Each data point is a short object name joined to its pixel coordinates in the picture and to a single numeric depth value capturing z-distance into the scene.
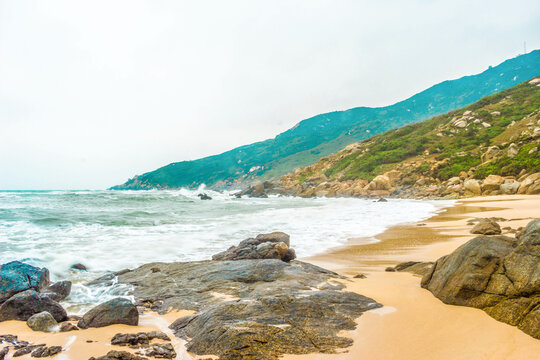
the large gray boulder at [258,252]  8.44
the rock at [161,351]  3.48
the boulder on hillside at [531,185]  23.12
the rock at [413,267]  6.45
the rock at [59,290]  6.13
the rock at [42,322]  4.49
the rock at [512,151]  33.46
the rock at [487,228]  9.69
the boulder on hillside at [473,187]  29.27
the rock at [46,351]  3.54
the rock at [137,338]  3.83
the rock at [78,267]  8.80
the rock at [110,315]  4.48
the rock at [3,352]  3.47
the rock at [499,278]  3.51
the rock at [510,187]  25.09
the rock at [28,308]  4.98
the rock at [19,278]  5.95
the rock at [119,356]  3.31
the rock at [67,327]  4.42
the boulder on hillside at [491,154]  38.34
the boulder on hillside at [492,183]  27.77
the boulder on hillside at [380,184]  45.69
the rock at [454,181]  35.38
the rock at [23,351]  3.57
